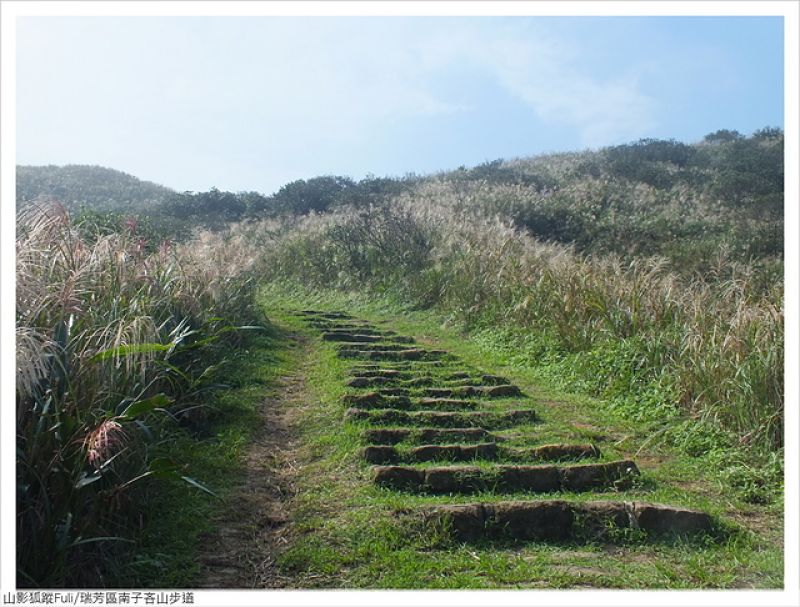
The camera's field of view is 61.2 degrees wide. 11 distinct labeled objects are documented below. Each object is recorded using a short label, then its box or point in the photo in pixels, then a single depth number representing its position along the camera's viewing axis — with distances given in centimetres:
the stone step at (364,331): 1020
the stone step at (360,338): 968
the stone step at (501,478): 466
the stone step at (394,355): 855
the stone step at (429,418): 589
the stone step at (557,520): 405
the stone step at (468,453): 509
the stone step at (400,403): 627
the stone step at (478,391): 680
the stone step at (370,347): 897
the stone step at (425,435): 543
